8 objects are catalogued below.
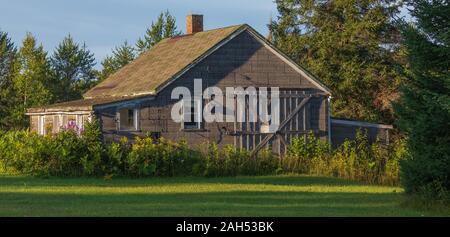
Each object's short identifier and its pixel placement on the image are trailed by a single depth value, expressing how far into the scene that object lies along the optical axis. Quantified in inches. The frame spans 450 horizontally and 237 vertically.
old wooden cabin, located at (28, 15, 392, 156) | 1390.3
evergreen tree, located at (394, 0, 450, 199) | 749.3
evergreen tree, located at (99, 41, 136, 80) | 2908.5
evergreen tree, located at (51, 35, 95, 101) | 2842.0
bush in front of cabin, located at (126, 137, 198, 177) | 1194.6
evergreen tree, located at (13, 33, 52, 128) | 2365.9
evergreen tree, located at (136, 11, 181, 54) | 2719.0
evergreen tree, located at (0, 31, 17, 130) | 2431.1
